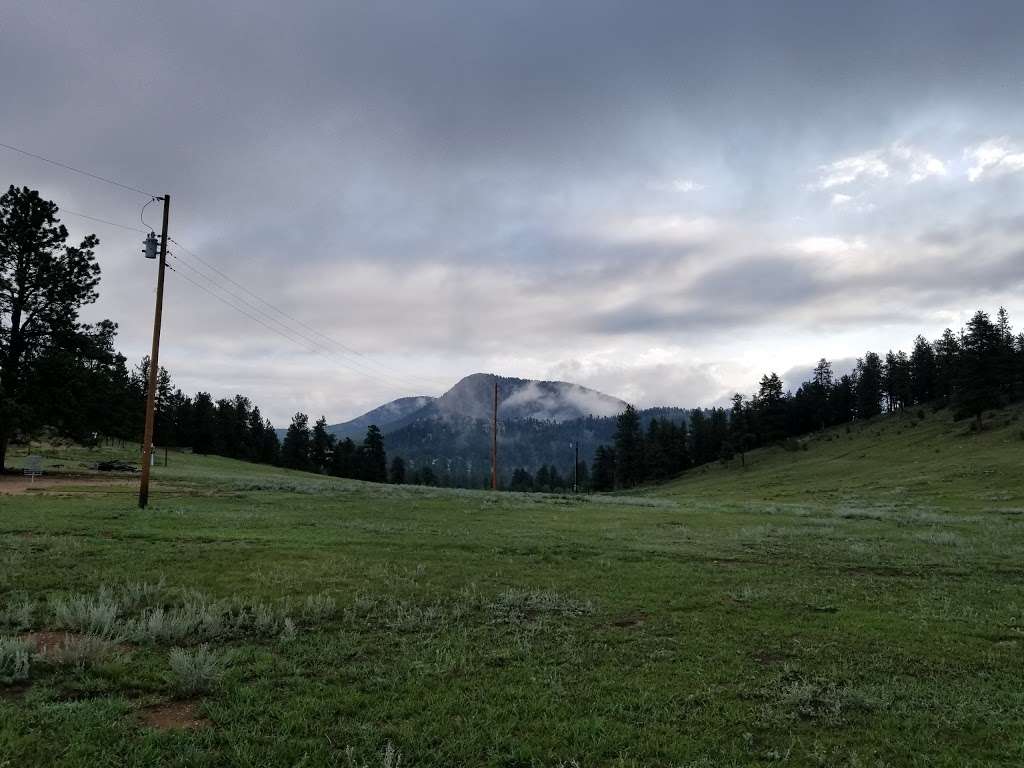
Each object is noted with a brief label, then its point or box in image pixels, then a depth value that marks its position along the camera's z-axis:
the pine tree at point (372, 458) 135.38
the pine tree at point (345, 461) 134.75
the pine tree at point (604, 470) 133.25
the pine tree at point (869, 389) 132.50
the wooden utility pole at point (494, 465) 57.66
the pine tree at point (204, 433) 122.50
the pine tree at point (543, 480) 161.75
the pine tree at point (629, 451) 125.12
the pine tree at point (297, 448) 135.50
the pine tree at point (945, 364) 112.38
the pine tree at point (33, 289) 37.56
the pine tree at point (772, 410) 121.31
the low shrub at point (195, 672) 6.70
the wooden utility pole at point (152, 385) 23.85
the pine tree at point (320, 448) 138.38
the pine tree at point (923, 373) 132.00
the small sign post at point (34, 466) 35.42
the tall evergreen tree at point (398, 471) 152.38
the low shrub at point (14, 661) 6.74
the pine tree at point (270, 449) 137.54
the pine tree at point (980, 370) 81.00
